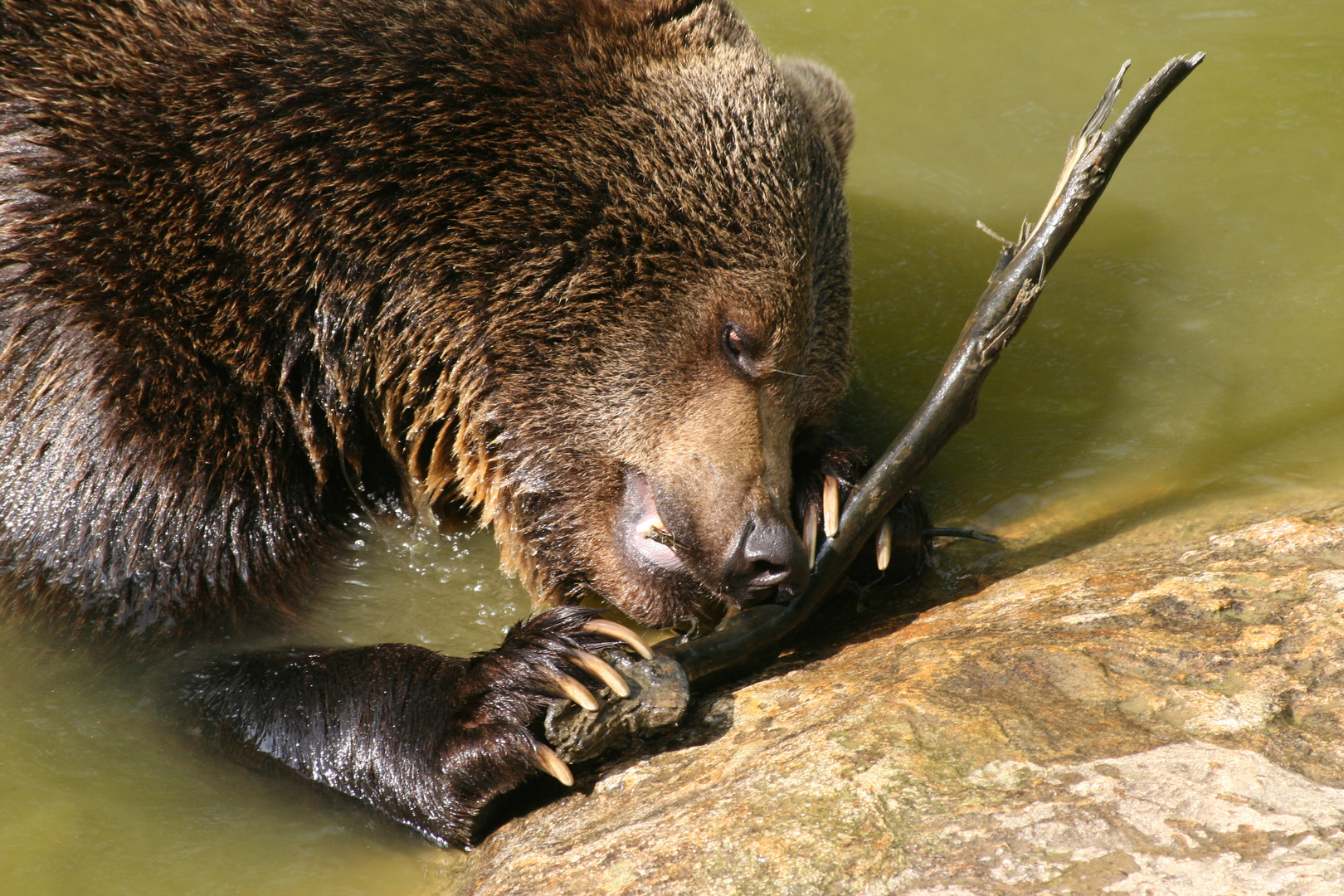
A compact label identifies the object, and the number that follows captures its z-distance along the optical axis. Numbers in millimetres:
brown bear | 7734
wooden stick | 7594
